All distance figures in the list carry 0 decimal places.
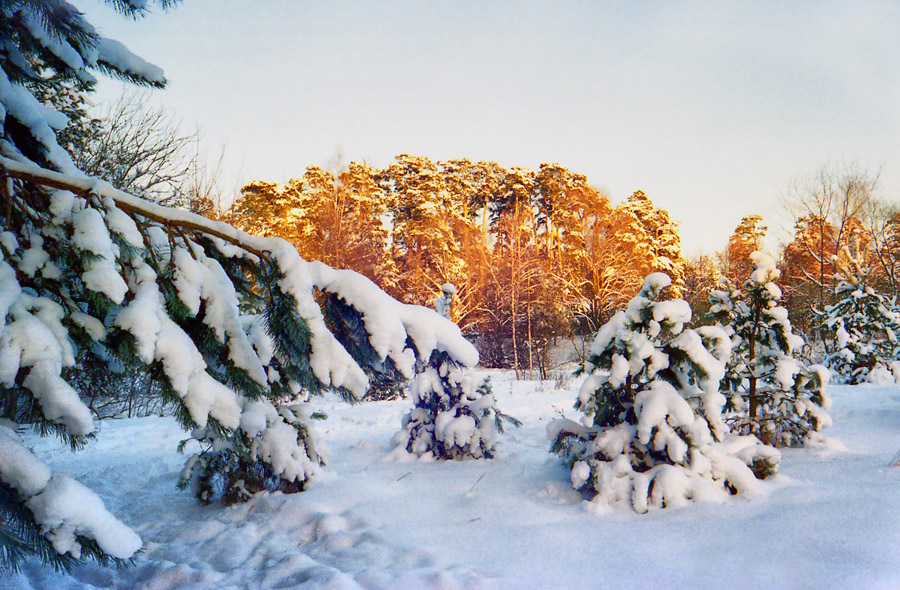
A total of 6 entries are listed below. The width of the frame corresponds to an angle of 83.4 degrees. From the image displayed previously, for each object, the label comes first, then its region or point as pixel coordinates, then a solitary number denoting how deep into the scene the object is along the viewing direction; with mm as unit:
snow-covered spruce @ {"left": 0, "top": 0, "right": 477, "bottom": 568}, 1481
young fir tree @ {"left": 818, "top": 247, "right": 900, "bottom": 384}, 9398
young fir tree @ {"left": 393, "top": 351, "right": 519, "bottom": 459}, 5008
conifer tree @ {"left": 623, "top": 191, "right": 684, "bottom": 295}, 29325
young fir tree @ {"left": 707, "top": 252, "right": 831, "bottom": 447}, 4551
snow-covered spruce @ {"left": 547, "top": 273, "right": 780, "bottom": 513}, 3277
